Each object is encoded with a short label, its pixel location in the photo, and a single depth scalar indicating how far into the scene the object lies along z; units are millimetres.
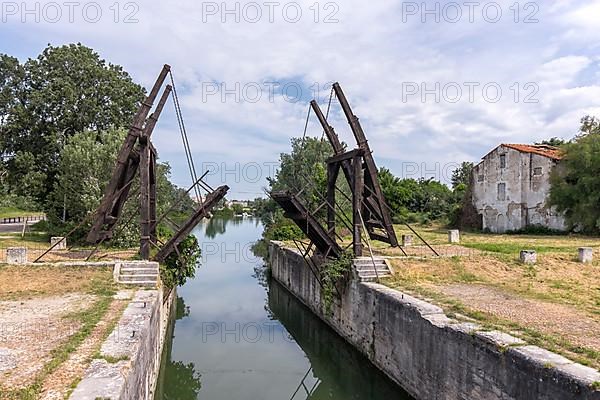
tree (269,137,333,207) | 49938
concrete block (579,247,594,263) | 16672
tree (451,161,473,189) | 76562
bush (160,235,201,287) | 15500
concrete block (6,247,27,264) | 14953
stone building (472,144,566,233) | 31859
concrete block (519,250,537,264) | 16094
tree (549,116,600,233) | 28453
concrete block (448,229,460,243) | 23344
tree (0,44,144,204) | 25891
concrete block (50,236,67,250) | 20741
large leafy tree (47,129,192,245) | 22281
